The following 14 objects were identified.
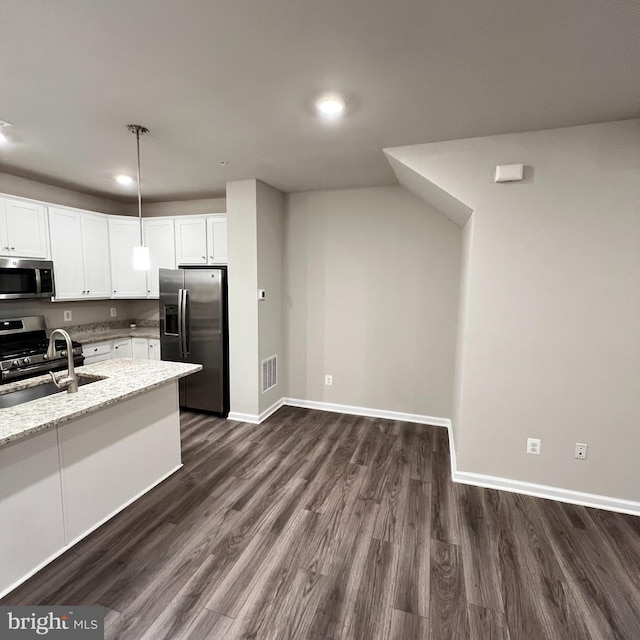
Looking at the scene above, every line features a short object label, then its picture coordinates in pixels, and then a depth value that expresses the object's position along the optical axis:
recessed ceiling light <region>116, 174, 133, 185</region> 3.73
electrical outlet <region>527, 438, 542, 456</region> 2.64
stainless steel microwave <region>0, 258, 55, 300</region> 3.38
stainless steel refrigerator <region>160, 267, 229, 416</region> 3.97
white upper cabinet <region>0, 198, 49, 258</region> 3.42
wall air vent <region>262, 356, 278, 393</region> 4.04
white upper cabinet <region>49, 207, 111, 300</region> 3.92
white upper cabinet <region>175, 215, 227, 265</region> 4.21
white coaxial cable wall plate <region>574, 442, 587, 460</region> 2.54
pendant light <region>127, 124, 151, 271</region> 2.54
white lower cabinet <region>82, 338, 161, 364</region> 4.30
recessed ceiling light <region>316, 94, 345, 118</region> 2.02
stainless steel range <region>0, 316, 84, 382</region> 3.29
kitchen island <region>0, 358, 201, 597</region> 1.77
